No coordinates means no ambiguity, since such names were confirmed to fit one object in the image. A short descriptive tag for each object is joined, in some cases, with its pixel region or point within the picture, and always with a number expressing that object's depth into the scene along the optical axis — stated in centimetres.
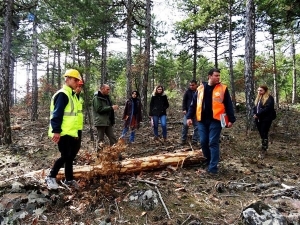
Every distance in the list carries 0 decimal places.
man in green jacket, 723
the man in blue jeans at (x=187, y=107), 826
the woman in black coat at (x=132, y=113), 907
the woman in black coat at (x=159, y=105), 884
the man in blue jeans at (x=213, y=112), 541
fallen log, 471
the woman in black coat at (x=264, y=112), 747
